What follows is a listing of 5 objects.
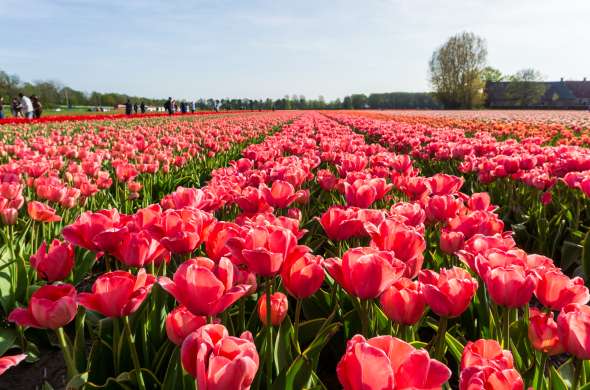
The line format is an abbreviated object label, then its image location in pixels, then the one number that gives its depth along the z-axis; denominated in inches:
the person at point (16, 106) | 1095.7
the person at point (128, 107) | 1437.0
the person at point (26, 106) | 871.8
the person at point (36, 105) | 976.7
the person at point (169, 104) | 1491.6
